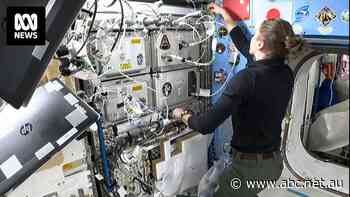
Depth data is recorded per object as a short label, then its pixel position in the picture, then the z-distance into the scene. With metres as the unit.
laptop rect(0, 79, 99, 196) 1.36
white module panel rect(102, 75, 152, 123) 1.97
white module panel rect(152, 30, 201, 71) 2.27
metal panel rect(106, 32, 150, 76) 1.97
